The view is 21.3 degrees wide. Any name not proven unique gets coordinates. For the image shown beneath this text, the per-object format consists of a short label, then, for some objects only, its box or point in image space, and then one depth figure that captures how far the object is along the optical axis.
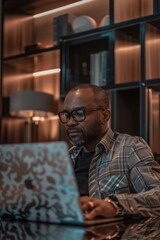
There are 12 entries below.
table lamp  3.42
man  1.74
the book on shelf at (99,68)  3.07
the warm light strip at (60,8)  3.58
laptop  0.98
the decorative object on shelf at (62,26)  3.45
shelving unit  2.82
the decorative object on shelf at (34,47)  3.62
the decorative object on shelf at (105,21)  3.14
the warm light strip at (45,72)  3.81
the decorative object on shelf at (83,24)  3.27
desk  0.94
